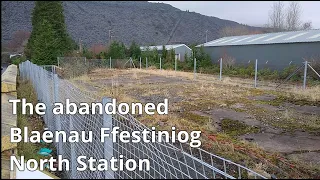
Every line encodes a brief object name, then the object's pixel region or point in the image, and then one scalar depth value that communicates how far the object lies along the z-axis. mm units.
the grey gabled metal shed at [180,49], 28272
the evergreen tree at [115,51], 23672
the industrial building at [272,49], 14547
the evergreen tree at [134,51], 25977
